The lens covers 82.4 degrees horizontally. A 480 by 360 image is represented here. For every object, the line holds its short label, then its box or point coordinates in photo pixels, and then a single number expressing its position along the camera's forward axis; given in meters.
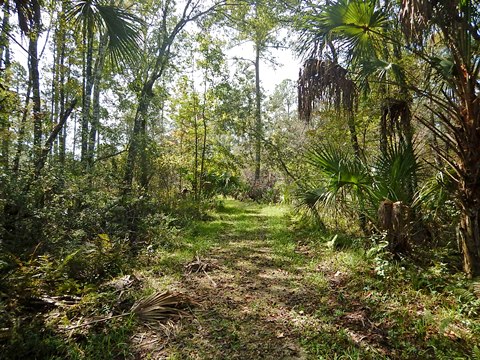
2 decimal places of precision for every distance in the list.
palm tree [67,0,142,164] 3.33
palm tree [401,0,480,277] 2.88
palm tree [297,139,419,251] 3.57
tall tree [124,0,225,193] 7.25
